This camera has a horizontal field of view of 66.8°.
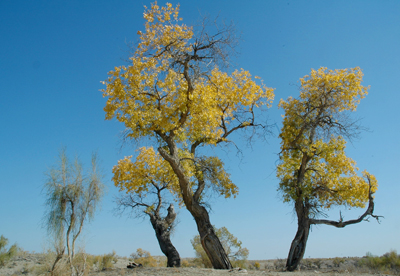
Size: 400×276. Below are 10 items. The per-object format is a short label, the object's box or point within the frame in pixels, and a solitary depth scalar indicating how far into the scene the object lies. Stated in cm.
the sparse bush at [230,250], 1540
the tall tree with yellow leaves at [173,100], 1012
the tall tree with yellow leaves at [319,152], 1286
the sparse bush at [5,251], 1594
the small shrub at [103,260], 1675
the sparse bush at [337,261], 2016
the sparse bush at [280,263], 1479
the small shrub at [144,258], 1804
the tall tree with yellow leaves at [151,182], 1434
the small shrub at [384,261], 1660
